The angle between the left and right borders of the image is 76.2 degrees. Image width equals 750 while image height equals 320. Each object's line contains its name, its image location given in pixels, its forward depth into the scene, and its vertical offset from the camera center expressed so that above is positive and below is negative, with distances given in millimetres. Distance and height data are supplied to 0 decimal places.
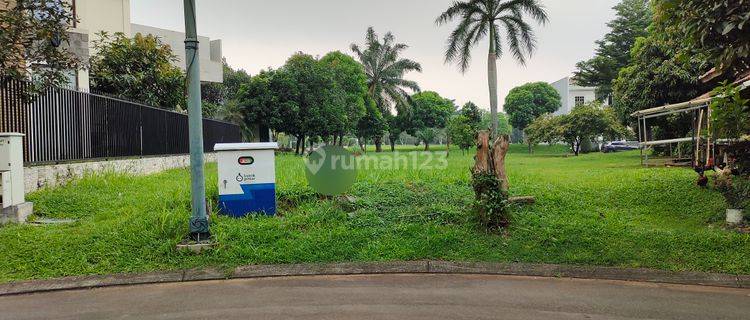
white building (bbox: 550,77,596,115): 58844 +6824
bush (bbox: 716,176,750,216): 6301 -632
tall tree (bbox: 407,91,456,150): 60000 +4936
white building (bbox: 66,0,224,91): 14672 +5874
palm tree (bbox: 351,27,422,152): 43688 +7893
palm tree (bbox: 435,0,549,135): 24703 +6508
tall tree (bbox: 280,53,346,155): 29875 +3791
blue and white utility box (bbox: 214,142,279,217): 6250 -268
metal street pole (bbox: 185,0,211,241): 5293 +290
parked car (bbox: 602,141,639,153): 38469 +121
